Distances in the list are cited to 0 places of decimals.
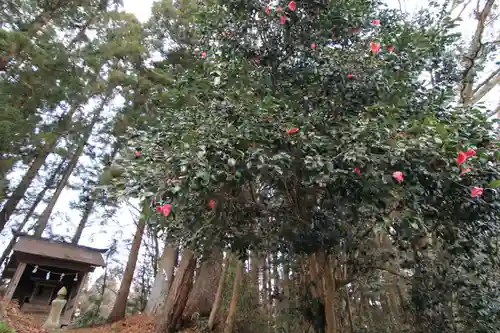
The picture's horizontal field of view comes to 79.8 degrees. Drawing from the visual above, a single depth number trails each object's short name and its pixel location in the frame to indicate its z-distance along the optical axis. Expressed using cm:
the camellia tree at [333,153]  228
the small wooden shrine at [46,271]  789
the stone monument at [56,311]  675
